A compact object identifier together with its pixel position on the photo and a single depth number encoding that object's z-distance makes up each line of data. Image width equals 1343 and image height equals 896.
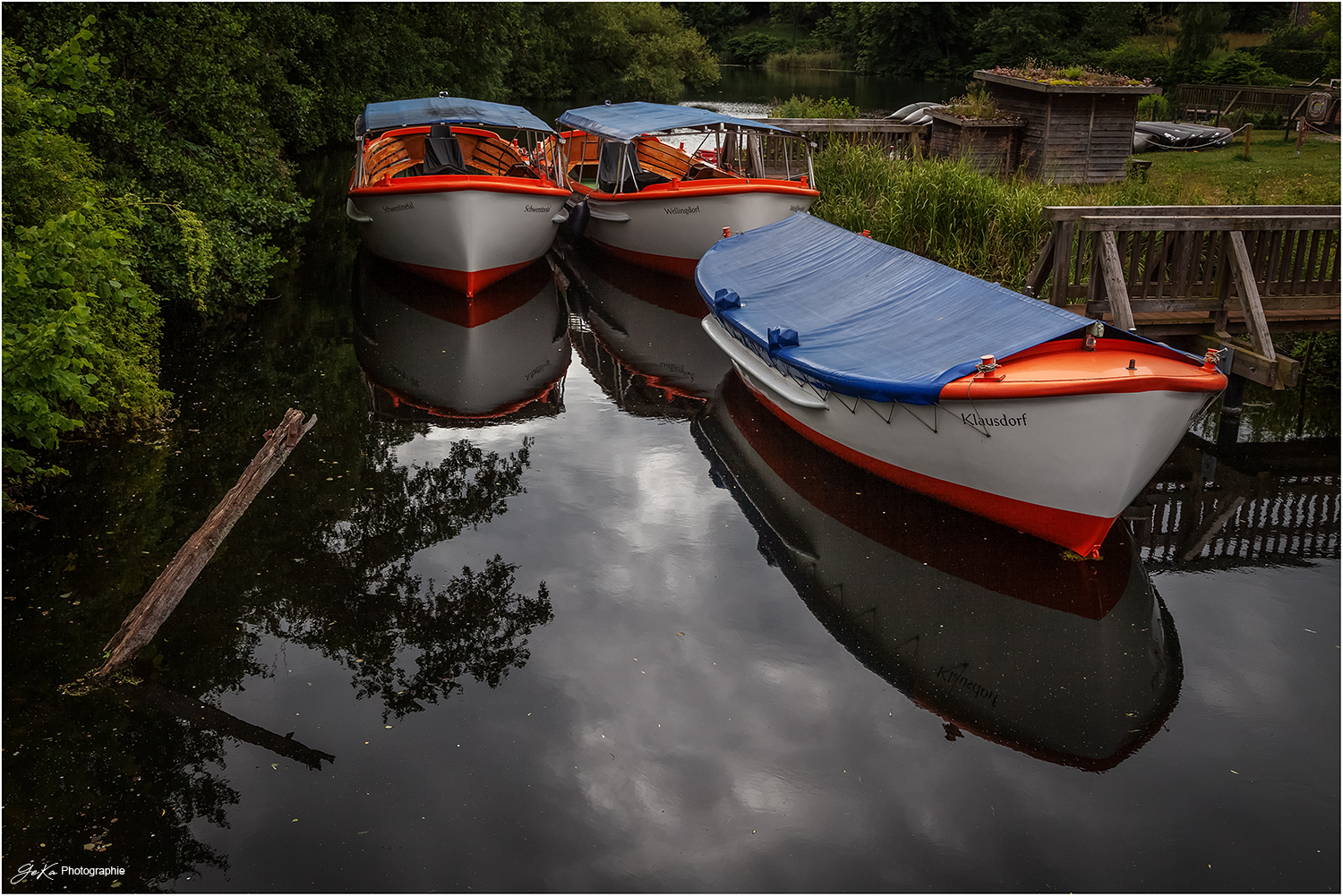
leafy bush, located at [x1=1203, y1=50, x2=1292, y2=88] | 34.62
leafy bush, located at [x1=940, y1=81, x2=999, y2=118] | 19.95
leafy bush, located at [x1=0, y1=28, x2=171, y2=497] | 6.52
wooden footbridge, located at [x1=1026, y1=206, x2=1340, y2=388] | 9.89
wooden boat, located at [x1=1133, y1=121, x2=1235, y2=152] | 24.39
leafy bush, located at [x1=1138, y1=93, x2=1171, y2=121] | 29.64
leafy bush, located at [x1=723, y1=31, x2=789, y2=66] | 77.94
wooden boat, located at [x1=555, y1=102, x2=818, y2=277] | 15.61
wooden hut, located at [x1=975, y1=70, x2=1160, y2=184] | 19.41
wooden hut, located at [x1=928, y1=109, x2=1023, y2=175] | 19.78
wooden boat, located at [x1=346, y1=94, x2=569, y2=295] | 14.70
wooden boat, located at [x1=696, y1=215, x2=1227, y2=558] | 7.07
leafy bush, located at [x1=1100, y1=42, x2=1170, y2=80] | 40.25
